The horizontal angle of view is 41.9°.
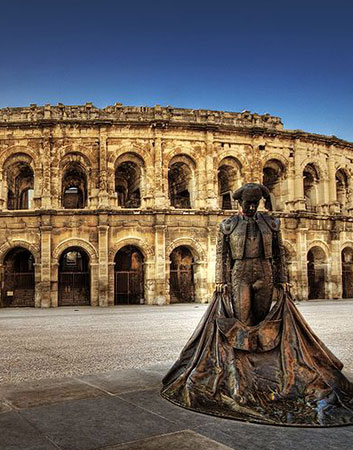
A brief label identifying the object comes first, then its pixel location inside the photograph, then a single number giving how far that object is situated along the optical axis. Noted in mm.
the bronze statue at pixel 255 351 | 3984
